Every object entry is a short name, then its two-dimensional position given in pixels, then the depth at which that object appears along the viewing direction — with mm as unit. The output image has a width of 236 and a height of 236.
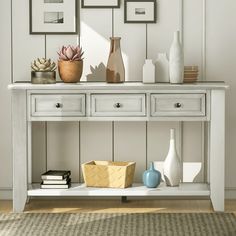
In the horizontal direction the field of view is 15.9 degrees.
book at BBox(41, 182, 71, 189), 5827
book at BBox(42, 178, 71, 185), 5828
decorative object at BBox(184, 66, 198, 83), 5802
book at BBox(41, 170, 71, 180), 5831
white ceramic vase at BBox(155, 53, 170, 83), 5902
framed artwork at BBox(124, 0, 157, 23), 6022
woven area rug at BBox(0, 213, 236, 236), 5128
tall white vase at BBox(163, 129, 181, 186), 5835
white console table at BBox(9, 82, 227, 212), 5612
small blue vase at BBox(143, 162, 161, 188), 5802
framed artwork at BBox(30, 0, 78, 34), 6038
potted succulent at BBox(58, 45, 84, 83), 5773
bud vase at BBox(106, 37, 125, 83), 5819
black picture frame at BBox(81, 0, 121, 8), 6022
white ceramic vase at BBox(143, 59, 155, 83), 5820
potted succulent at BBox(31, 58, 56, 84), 5744
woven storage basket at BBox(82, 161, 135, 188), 5802
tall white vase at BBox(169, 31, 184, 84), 5707
